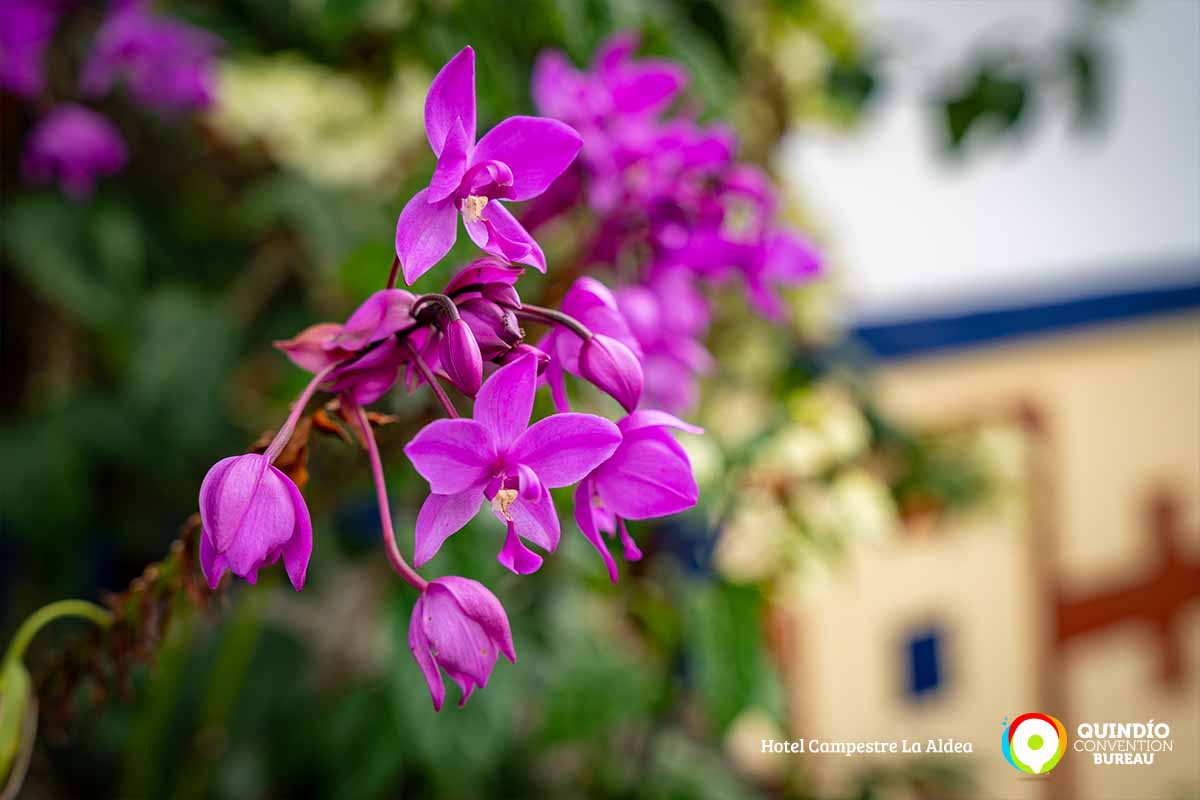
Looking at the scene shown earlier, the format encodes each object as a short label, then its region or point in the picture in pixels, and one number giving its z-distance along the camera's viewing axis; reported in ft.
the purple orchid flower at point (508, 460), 0.86
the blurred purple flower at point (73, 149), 2.79
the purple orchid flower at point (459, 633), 0.88
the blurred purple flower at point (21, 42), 2.74
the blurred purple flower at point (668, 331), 1.70
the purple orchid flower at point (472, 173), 0.88
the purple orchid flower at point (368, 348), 0.91
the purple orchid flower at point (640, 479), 0.98
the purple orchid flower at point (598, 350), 0.97
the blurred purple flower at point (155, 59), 2.74
